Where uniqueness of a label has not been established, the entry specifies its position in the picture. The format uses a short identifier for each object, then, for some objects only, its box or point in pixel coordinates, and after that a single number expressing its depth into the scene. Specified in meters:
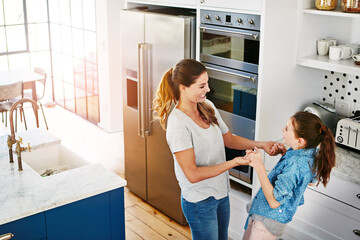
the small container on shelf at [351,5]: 2.83
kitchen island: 2.28
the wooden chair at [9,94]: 5.45
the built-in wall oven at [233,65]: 3.03
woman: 2.33
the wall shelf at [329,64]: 2.99
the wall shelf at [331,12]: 2.86
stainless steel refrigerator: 3.47
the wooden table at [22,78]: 5.79
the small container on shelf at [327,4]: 2.97
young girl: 2.25
